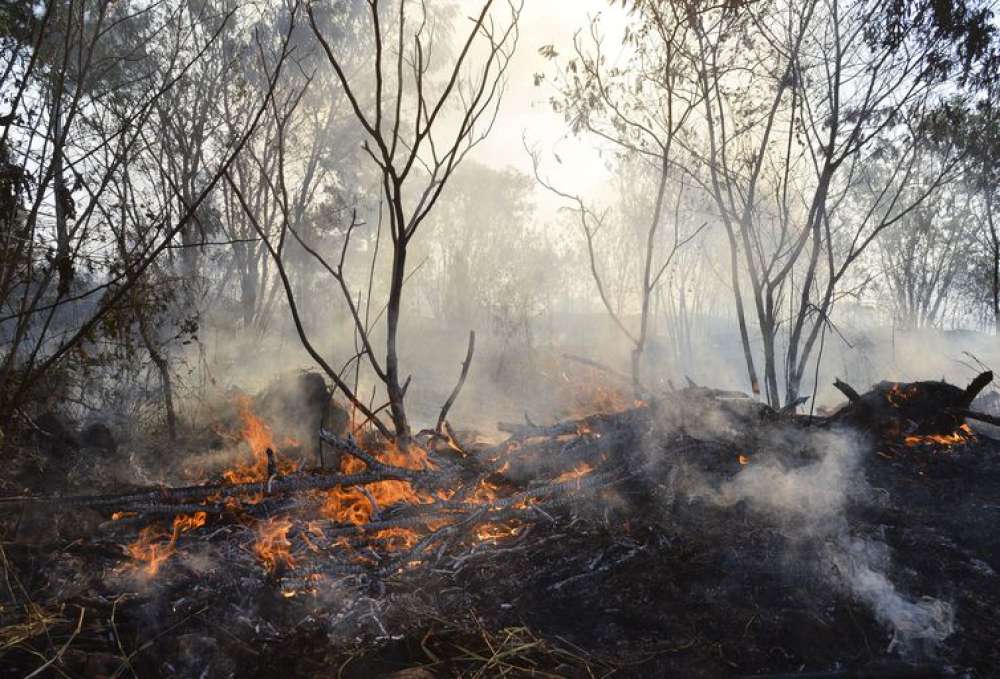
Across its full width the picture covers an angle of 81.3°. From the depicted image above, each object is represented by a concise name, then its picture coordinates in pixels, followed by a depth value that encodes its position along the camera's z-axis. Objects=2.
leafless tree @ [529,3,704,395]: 7.04
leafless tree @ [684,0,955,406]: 7.46
